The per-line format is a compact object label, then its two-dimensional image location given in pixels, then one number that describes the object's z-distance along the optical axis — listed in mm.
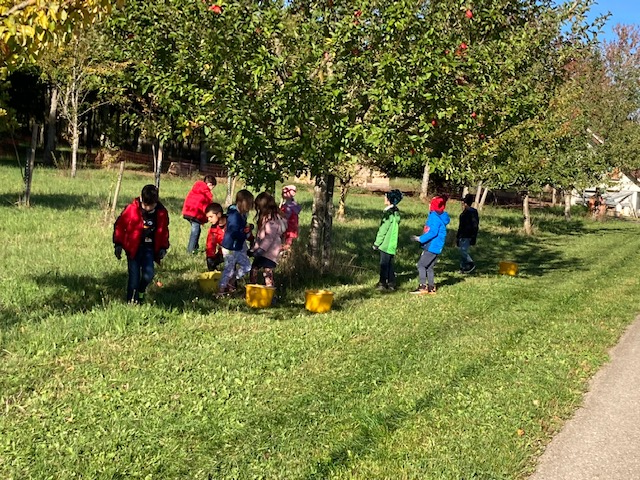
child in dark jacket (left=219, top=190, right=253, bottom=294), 8992
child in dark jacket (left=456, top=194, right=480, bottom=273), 13633
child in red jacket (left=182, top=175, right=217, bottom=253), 12312
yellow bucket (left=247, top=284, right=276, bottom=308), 8648
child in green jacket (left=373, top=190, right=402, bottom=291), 10688
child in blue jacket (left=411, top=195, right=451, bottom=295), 10844
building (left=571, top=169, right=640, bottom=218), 49606
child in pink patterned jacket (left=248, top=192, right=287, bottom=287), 9117
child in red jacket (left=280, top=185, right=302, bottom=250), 10383
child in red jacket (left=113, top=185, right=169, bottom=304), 7766
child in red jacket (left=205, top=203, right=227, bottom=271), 9742
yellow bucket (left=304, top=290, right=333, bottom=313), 8648
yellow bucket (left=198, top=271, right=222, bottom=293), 9258
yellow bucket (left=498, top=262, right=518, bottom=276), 13797
